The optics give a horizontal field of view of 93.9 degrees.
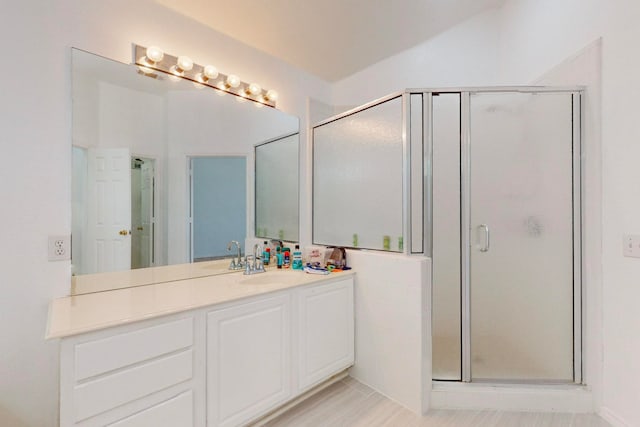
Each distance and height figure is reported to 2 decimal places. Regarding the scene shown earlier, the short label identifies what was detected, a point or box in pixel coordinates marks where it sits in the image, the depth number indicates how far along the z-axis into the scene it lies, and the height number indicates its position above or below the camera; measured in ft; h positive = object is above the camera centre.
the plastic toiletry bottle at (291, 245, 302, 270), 7.81 -1.30
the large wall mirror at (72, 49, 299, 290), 5.17 +0.91
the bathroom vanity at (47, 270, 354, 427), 3.70 -2.13
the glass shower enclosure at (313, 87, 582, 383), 6.28 -0.22
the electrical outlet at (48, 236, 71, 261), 4.82 -0.61
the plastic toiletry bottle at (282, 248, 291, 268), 8.17 -1.29
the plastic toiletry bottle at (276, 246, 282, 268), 8.02 -1.28
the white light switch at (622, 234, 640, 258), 5.14 -0.57
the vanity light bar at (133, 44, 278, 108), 5.82 +3.02
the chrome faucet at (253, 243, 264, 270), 7.29 -1.16
